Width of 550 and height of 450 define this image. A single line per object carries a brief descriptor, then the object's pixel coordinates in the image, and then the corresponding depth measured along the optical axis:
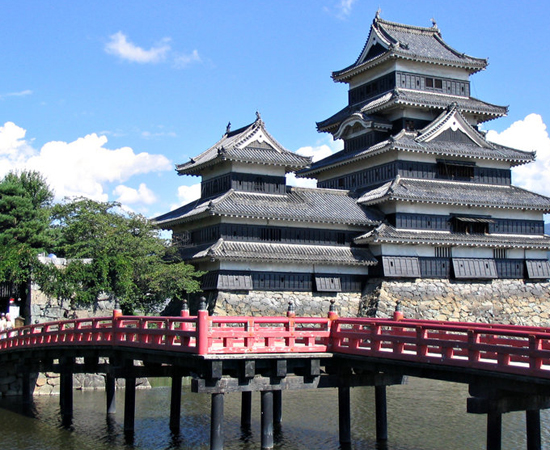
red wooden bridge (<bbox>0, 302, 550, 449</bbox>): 18.09
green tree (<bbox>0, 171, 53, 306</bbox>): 51.44
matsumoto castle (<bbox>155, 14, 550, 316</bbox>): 46.56
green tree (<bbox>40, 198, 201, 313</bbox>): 42.44
